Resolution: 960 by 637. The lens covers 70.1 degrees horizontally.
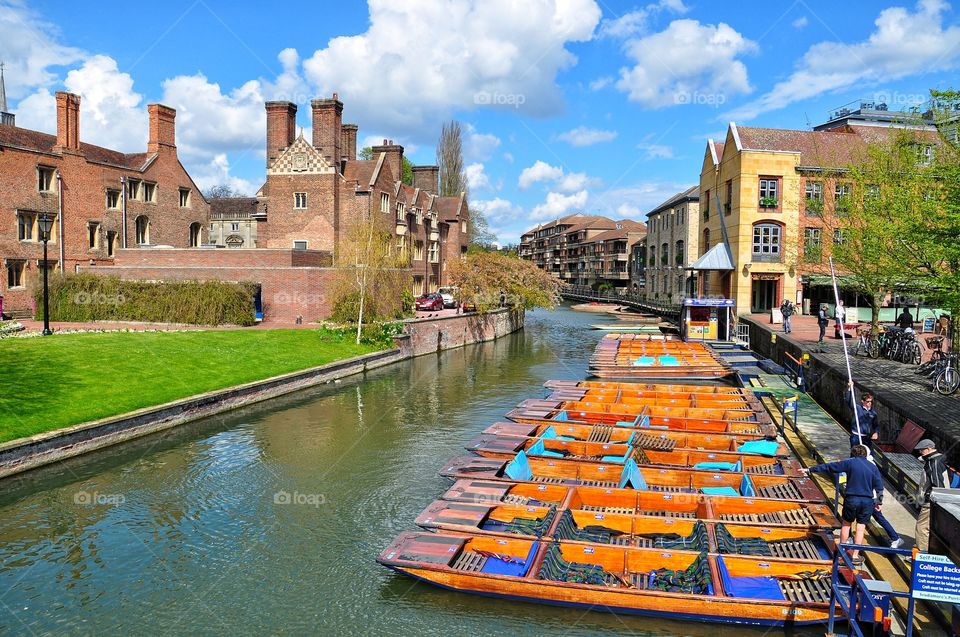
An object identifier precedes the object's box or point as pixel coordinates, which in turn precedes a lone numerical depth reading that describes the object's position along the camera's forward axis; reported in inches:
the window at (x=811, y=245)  1291.3
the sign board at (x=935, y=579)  253.1
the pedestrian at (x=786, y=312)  1208.2
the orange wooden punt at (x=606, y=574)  327.9
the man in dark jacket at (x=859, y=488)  346.0
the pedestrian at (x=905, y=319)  968.3
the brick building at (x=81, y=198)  1334.9
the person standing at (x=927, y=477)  343.0
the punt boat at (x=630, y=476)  469.7
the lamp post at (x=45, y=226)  912.6
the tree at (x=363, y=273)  1229.7
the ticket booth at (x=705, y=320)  1408.7
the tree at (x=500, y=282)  1691.7
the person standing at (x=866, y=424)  475.0
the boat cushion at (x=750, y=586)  341.1
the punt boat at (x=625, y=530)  384.2
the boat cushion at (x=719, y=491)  469.7
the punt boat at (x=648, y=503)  424.5
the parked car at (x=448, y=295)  1950.1
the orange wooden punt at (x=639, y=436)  582.9
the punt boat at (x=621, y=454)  520.8
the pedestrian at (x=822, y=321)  1037.8
